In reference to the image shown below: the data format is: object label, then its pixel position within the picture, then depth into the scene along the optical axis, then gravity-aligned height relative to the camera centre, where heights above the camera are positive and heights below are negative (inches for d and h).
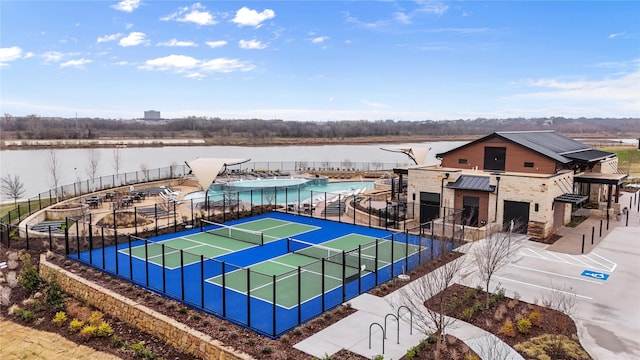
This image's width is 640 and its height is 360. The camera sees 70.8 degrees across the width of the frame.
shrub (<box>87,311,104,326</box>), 512.1 -216.0
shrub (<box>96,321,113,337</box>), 485.4 -215.7
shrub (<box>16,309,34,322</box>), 539.8 -221.9
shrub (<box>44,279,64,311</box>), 560.4 -213.4
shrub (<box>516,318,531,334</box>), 452.1 -196.5
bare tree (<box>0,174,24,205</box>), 1192.8 -169.1
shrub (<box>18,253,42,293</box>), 618.9 -205.5
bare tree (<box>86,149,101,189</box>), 1771.4 -172.8
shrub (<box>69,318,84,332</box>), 501.7 -217.6
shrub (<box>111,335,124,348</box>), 468.1 -220.3
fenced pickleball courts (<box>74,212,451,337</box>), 516.1 -201.7
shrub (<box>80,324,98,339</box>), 482.3 -215.8
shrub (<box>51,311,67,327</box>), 521.3 -218.9
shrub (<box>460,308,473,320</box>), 486.9 -199.2
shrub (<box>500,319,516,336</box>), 450.9 -200.1
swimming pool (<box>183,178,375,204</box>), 1301.7 -198.5
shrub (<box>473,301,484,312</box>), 505.7 -198.8
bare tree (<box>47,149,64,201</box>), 1683.6 -181.7
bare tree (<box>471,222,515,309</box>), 505.6 -144.8
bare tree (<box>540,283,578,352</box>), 442.0 -200.7
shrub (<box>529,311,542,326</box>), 468.8 -196.1
